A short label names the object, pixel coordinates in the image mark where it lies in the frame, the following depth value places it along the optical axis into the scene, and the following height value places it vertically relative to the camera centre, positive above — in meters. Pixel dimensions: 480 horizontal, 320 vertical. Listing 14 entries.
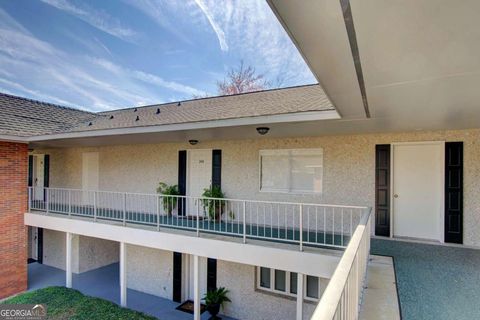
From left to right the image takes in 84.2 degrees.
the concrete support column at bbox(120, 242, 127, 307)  7.67 -3.27
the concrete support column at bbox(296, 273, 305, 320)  5.43 -2.84
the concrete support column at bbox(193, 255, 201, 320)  6.57 -3.24
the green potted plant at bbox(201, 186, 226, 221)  7.83 -1.28
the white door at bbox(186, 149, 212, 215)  8.87 -0.46
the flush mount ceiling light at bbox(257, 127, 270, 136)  5.82 +0.68
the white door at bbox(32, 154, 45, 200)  12.39 -0.69
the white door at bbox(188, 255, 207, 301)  8.60 -3.92
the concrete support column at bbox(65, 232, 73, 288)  8.69 -3.39
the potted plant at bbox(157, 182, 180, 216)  8.86 -1.33
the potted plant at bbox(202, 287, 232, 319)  7.76 -4.14
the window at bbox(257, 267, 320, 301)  7.18 -3.44
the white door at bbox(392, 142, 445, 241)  6.29 -0.69
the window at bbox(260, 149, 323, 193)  7.28 -0.29
